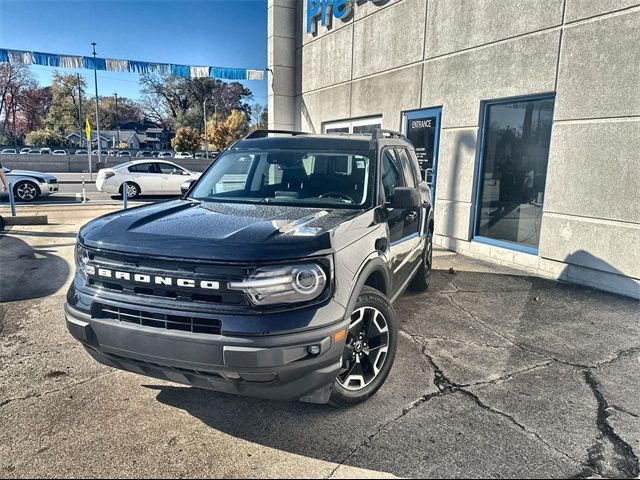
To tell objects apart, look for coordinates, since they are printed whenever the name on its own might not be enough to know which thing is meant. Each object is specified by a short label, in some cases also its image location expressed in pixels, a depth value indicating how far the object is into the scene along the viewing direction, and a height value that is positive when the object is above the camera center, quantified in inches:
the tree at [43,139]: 2677.2 +78.8
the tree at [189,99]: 2974.9 +402.2
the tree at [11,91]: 2786.2 +378.4
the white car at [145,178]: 688.4 -32.3
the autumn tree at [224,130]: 2206.0 +136.7
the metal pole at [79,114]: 2736.2 +237.0
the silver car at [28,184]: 598.7 -41.7
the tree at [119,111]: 3486.7 +356.8
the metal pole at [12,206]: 433.7 -51.4
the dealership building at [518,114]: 237.5 +35.2
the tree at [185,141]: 2263.8 +81.4
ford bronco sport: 98.0 -31.4
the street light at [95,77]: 1411.5 +244.1
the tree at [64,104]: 2871.6 +317.4
